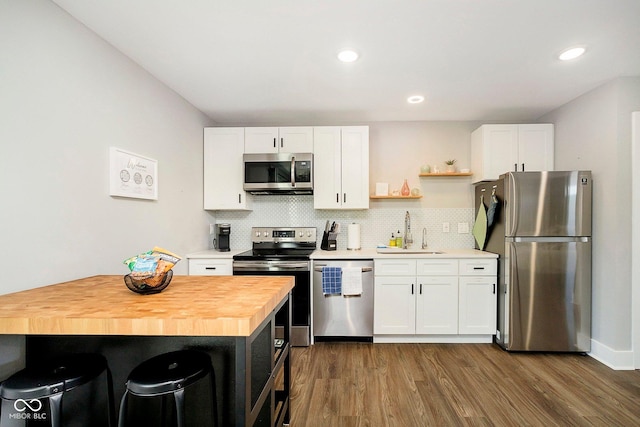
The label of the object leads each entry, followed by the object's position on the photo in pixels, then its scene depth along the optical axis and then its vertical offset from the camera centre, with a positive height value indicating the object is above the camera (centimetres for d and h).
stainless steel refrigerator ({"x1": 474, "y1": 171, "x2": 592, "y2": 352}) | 282 -48
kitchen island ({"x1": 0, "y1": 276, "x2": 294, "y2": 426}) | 105 -40
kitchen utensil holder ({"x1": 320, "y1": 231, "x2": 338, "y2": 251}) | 354 -38
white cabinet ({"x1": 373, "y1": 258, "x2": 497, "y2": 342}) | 313 -86
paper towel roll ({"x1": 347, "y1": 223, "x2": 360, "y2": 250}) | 359 -31
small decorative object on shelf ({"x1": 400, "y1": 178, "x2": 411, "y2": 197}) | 365 +23
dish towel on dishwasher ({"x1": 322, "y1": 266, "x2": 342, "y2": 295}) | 310 -71
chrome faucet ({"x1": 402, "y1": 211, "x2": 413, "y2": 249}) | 368 -30
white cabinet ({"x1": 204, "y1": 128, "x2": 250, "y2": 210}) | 352 +49
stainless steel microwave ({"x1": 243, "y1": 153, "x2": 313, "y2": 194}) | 337 +42
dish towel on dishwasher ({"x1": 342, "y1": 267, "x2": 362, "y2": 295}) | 311 -74
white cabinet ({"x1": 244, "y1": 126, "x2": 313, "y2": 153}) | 348 +80
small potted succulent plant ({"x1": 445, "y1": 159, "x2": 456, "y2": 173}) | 364 +52
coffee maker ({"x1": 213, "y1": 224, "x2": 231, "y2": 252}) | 349 -31
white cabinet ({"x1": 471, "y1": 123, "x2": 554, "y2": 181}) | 336 +67
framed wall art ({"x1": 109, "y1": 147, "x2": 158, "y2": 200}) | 207 +25
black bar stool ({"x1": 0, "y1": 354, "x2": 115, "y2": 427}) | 107 -68
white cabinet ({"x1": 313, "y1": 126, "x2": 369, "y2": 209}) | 346 +50
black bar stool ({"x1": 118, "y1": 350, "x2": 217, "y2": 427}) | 114 -74
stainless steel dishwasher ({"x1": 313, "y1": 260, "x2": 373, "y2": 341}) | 313 -102
